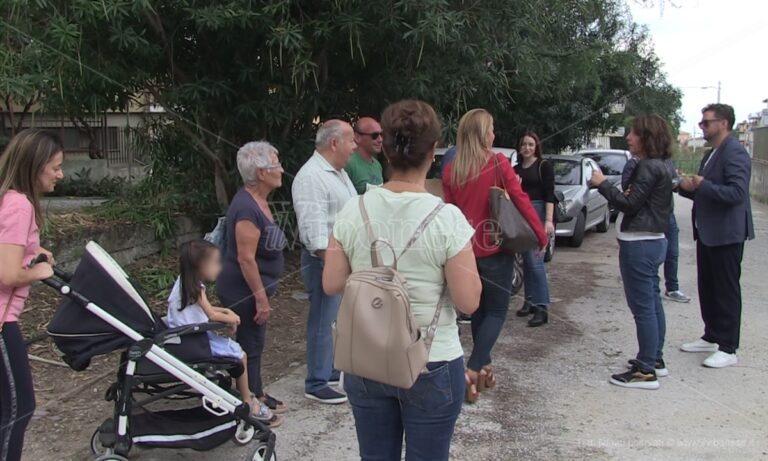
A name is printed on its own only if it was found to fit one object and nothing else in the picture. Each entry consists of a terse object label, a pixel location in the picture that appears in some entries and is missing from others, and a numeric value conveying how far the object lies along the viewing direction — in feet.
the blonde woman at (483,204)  13.03
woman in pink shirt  8.14
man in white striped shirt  12.36
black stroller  9.50
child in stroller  10.91
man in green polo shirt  14.94
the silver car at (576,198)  33.60
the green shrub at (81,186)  35.67
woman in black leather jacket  13.83
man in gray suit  14.88
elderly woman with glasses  11.53
